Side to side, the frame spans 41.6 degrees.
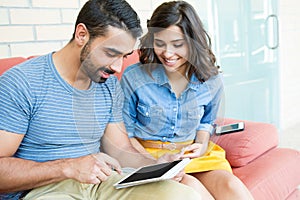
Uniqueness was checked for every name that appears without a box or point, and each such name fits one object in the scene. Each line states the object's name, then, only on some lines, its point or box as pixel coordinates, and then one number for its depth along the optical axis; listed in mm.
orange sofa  1436
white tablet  1034
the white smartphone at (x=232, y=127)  1613
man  1053
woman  1189
